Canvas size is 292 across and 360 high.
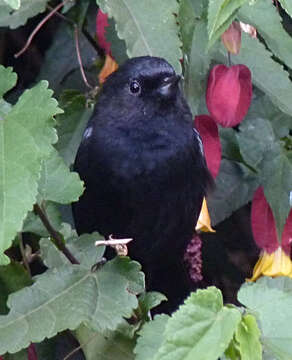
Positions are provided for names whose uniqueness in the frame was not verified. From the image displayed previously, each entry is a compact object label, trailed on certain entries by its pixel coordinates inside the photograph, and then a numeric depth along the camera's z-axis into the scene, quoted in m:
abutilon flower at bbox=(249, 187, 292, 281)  1.91
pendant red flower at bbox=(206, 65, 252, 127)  1.88
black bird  1.91
